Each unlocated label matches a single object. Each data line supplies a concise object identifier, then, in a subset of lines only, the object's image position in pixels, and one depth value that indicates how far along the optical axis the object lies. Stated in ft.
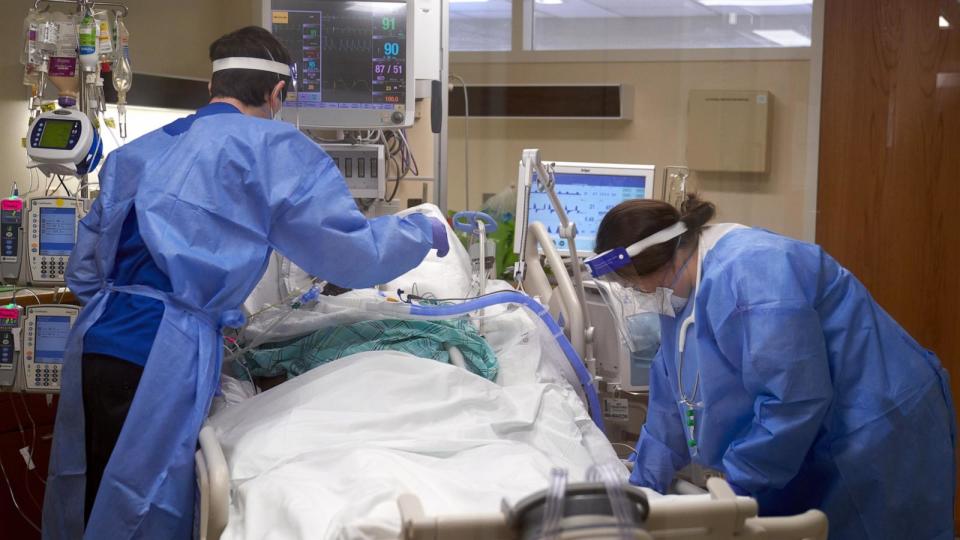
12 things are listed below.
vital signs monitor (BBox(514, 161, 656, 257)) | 12.88
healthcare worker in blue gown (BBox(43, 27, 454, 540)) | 7.30
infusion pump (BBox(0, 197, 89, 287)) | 10.05
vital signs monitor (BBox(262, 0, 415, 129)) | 12.00
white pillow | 10.16
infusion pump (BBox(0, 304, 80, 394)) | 9.91
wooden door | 12.91
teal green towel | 8.43
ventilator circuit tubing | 8.77
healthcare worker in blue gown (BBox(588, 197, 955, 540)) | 5.98
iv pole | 10.54
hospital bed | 4.70
